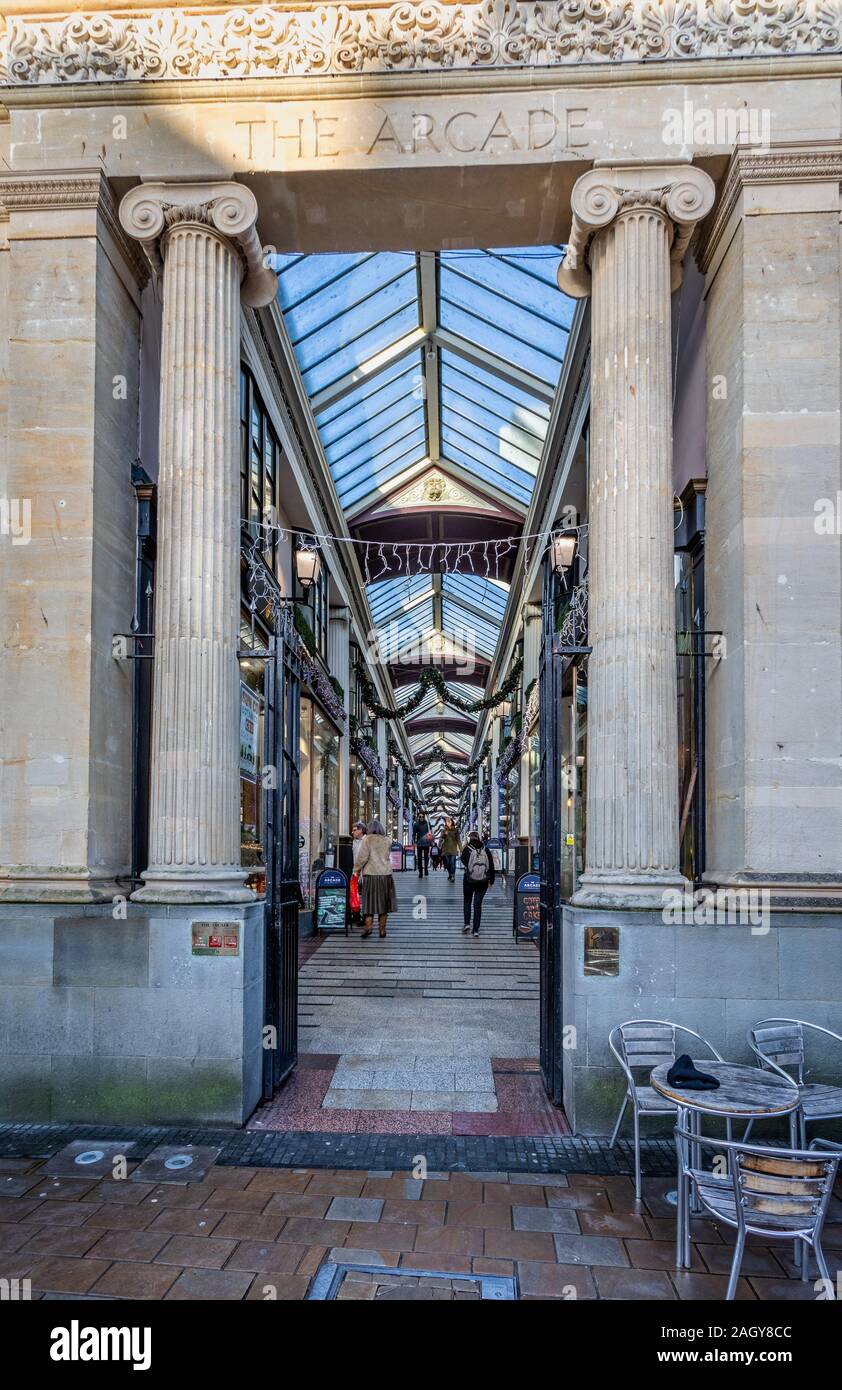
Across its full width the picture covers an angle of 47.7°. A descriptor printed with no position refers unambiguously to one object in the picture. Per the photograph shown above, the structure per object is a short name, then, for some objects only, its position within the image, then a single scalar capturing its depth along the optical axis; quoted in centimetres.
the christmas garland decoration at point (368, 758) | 2464
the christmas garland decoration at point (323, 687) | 1591
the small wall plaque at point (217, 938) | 614
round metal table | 418
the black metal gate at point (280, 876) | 661
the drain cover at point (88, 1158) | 527
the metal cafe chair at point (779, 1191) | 347
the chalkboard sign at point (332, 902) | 1471
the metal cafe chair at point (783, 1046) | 541
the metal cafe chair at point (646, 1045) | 551
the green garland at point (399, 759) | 4101
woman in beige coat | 1387
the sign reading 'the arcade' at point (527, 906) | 1368
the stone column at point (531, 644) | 1982
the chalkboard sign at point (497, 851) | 2900
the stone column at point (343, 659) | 2131
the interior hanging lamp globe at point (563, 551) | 826
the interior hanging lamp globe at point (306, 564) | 1099
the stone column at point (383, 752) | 3344
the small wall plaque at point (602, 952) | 597
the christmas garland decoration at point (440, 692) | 2257
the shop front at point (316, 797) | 1673
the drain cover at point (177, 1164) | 522
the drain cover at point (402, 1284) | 390
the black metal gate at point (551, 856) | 663
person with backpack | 1488
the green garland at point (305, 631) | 1501
